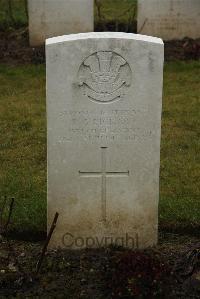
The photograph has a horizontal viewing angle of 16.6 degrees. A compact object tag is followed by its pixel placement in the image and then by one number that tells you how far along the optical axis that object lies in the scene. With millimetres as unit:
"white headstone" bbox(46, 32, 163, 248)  4832
